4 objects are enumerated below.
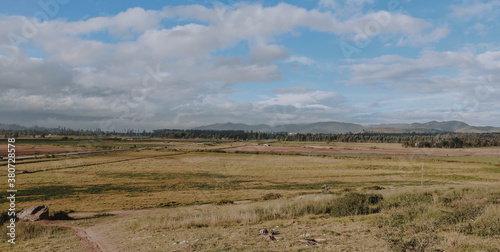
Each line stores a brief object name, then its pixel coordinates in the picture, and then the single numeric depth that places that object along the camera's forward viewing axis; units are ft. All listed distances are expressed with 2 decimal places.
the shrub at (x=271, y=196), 102.04
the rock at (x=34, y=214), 67.53
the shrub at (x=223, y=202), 96.53
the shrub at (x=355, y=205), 61.97
